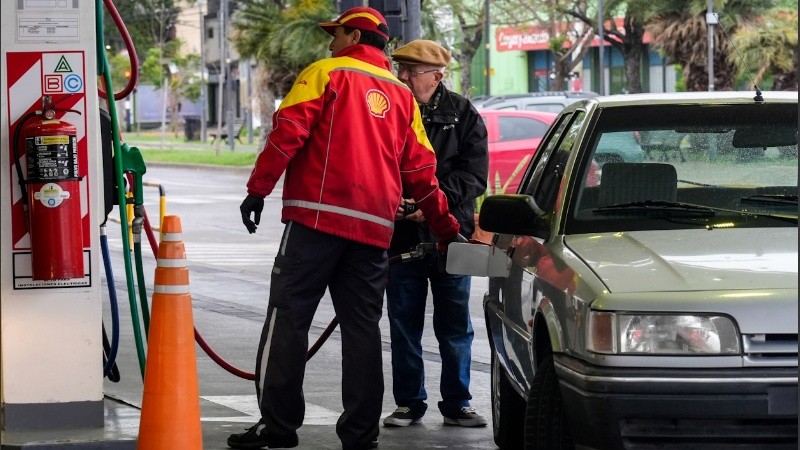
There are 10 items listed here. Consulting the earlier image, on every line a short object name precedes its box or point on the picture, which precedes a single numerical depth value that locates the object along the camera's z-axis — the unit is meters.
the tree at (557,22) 53.37
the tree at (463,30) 52.63
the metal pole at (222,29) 60.41
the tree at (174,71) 72.19
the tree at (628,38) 51.09
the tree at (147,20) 70.69
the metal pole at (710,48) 32.16
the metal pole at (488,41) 51.81
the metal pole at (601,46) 47.06
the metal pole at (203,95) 63.16
